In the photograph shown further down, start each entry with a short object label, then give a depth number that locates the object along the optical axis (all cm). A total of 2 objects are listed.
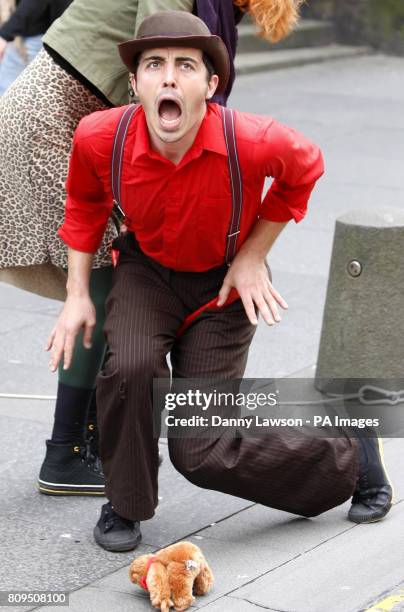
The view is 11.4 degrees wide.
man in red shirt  588
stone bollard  838
